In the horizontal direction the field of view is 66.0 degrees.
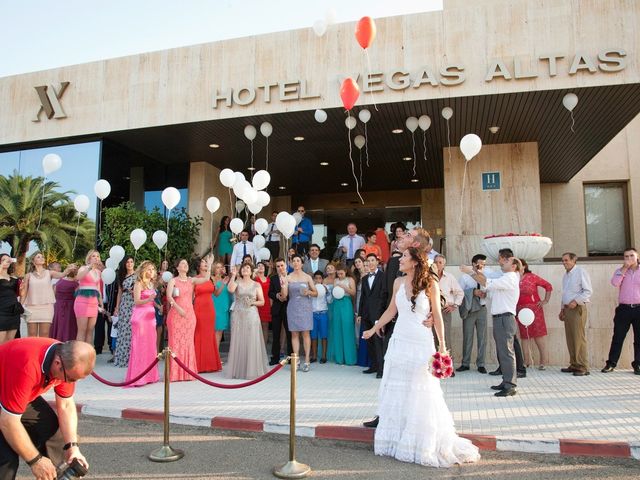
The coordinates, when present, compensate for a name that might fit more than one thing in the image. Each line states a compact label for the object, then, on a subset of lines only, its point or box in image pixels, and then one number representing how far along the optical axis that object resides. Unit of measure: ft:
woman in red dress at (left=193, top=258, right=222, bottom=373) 29.55
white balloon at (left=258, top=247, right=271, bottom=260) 40.89
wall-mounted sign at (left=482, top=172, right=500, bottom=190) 41.70
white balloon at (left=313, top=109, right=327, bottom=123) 33.58
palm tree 44.27
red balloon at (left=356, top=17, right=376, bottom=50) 28.30
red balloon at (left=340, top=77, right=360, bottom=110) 29.19
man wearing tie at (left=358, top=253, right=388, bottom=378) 27.00
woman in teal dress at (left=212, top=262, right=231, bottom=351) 31.63
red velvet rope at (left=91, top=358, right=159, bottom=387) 18.51
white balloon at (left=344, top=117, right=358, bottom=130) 35.17
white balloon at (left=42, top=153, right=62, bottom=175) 35.68
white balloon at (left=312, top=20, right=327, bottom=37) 30.60
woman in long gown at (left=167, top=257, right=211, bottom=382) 26.96
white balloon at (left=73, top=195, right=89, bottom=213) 37.06
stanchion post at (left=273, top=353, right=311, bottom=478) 13.60
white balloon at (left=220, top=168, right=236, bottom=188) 36.78
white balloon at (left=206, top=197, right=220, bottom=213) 37.08
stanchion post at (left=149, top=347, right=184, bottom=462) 14.89
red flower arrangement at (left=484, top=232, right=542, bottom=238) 31.30
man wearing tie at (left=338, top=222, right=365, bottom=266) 41.47
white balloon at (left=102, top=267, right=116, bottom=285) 34.14
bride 14.25
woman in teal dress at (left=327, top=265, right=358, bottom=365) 31.50
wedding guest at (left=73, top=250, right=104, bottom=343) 30.50
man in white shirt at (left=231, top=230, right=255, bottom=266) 40.09
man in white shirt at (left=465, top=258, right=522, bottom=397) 21.89
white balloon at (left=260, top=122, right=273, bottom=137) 36.99
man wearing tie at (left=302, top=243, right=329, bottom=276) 37.50
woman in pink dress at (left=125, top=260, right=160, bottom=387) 26.02
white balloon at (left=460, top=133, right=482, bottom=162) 29.91
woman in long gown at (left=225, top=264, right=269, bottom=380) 27.22
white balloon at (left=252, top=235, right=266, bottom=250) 39.17
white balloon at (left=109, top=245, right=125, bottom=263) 35.60
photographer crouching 9.29
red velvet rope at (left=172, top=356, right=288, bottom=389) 15.34
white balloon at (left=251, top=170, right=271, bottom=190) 35.76
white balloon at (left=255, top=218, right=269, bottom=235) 40.01
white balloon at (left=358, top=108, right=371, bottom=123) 34.71
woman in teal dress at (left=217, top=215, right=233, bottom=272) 46.93
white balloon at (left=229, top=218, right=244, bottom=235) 38.40
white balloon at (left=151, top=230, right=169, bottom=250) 37.83
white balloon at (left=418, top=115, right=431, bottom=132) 35.63
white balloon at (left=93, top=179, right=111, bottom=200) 37.52
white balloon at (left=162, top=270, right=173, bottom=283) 31.02
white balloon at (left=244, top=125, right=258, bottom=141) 37.55
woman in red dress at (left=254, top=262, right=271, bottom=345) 33.77
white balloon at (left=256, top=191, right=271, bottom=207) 37.55
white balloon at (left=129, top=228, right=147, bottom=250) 35.53
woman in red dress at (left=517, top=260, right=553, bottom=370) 29.09
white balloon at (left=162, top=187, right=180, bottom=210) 35.51
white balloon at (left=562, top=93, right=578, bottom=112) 31.40
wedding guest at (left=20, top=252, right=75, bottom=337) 29.58
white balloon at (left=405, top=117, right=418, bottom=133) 36.11
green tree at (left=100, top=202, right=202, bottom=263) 39.90
